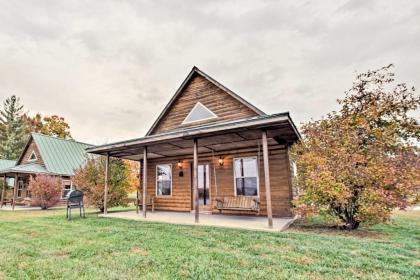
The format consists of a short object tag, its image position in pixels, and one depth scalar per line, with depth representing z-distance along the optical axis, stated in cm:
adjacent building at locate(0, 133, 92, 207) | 1678
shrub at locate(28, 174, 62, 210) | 1411
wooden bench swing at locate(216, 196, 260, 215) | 768
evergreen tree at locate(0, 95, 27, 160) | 3126
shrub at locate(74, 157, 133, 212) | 1052
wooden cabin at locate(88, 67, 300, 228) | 700
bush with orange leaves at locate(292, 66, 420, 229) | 520
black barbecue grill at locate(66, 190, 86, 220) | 826
